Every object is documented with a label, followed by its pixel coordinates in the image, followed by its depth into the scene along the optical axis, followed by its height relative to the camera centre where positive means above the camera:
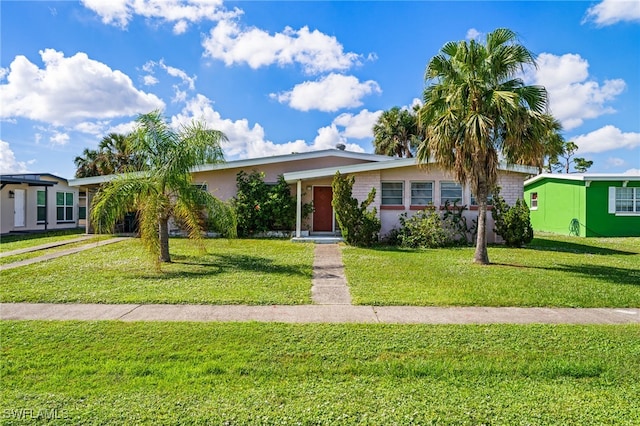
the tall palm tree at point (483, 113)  9.60 +2.64
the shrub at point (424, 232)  14.12 -0.69
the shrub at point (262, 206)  16.58 +0.34
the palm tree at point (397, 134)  28.23 +6.13
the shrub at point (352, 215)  13.73 -0.03
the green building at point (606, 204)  19.08 +0.58
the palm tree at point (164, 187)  9.06 +0.69
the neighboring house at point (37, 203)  18.61 +0.52
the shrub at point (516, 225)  14.03 -0.37
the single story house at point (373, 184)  15.30 +1.31
